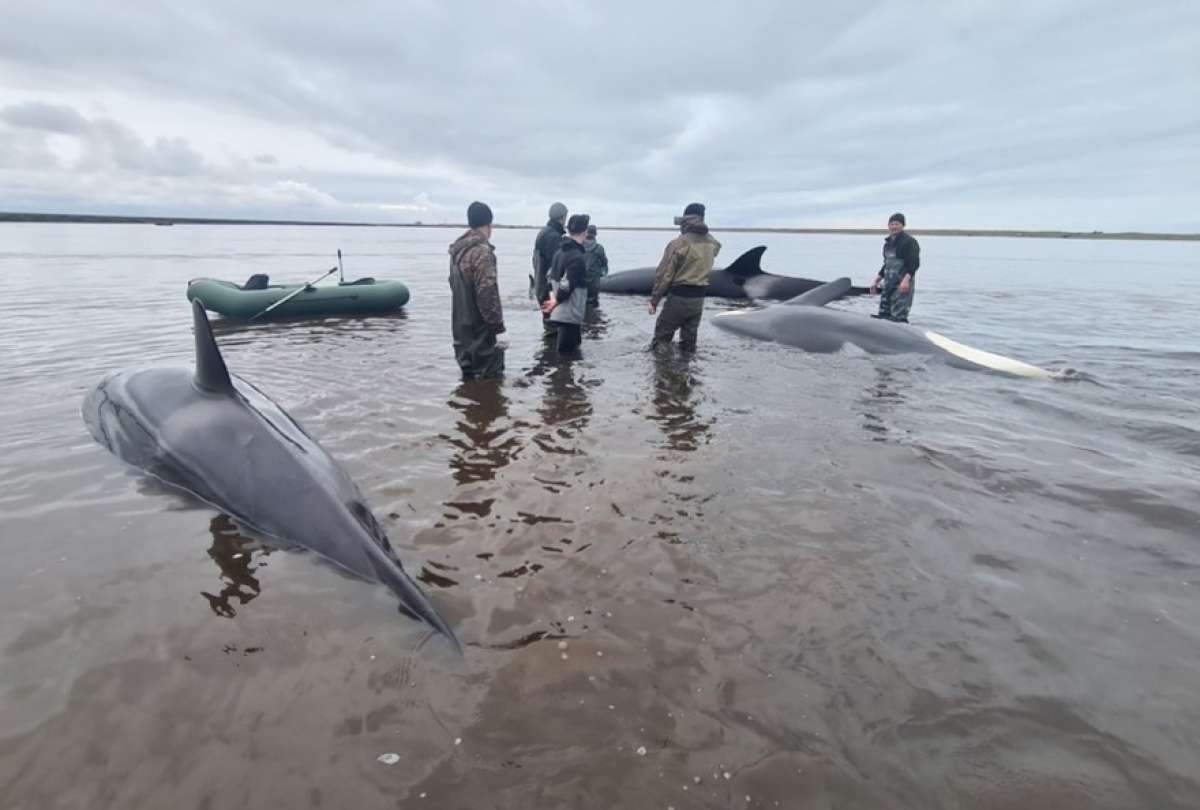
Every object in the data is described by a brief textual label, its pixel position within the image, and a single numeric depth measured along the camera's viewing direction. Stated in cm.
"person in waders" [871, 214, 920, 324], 1455
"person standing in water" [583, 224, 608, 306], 1730
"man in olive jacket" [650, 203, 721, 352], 1147
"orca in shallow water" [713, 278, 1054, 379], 1201
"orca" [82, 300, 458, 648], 475
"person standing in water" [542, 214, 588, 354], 1110
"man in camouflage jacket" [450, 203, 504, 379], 935
